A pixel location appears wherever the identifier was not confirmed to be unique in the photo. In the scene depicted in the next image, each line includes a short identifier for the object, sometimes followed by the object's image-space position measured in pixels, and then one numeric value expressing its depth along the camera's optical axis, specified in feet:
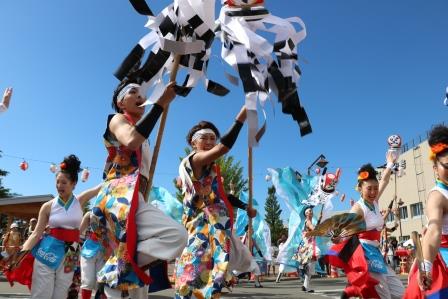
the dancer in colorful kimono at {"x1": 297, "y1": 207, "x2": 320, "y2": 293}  35.46
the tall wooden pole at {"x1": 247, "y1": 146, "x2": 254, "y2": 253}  11.92
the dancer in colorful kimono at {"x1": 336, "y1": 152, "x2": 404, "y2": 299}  15.37
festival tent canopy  56.08
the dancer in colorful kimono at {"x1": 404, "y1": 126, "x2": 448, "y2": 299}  8.89
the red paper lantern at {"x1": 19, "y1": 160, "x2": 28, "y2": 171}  69.82
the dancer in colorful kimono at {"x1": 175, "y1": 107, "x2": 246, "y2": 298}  10.94
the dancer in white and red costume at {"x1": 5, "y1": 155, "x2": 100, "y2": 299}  15.12
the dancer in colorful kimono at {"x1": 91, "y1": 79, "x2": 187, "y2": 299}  8.39
